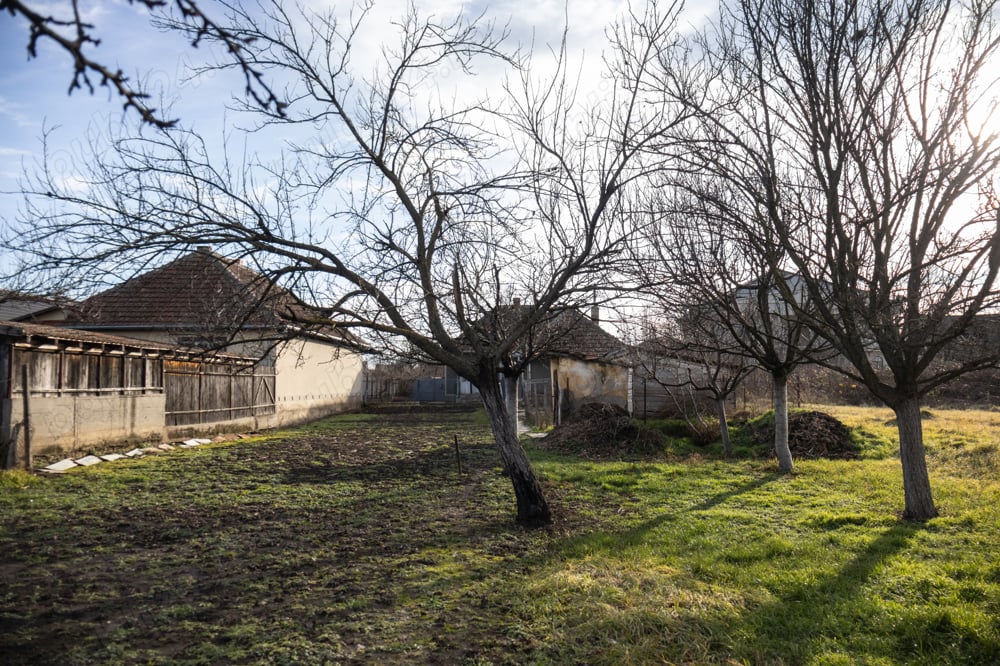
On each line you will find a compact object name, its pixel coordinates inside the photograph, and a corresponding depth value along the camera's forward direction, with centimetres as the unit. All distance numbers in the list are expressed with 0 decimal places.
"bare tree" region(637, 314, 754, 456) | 1338
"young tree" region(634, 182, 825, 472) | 757
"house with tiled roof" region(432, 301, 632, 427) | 1608
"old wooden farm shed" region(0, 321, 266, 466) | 1153
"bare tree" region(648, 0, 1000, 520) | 668
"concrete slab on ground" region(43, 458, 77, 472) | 1169
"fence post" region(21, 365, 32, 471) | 1138
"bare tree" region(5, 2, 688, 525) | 626
